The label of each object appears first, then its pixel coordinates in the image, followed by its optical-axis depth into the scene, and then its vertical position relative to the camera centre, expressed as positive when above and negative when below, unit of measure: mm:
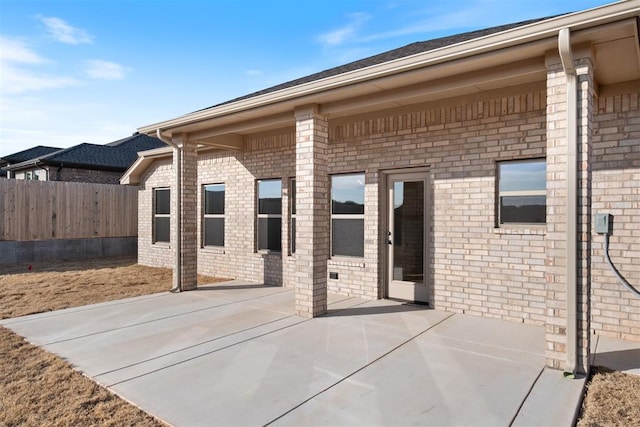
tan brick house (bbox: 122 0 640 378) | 3627 +505
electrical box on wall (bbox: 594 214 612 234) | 3869 -132
